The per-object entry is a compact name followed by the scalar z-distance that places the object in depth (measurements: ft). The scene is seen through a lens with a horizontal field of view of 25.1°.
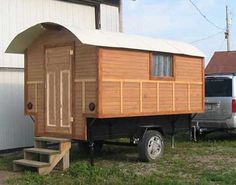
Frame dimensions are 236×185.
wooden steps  34.81
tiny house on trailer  35.45
